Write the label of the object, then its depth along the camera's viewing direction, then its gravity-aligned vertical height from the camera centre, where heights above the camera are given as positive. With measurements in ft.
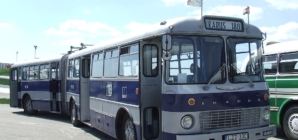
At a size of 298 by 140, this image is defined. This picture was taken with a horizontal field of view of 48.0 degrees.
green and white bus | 29.48 -0.90
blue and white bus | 20.39 -0.48
